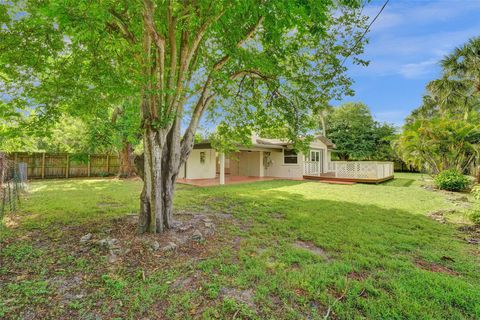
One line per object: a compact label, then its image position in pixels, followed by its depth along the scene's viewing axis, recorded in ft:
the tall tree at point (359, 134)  79.92
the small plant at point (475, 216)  18.06
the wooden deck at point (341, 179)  46.55
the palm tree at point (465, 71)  47.78
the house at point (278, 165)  48.70
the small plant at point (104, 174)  54.98
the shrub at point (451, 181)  35.88
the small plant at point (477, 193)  19.24
